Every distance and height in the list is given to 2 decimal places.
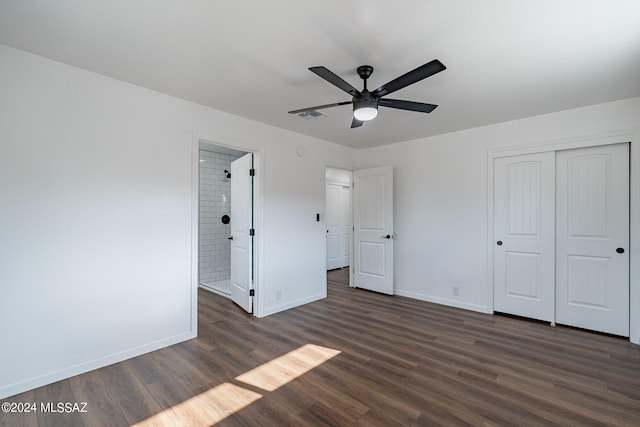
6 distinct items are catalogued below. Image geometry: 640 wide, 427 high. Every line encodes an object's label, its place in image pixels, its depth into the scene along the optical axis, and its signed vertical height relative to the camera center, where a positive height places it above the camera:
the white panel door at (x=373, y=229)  4.85 -0.30
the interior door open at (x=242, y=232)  3.95 -0.29
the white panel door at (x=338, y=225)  6.96 -0.32
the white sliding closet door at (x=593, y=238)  3.18 -0.30
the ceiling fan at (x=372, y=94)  1.90 +0.90
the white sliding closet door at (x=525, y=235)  3.58 -0.30
